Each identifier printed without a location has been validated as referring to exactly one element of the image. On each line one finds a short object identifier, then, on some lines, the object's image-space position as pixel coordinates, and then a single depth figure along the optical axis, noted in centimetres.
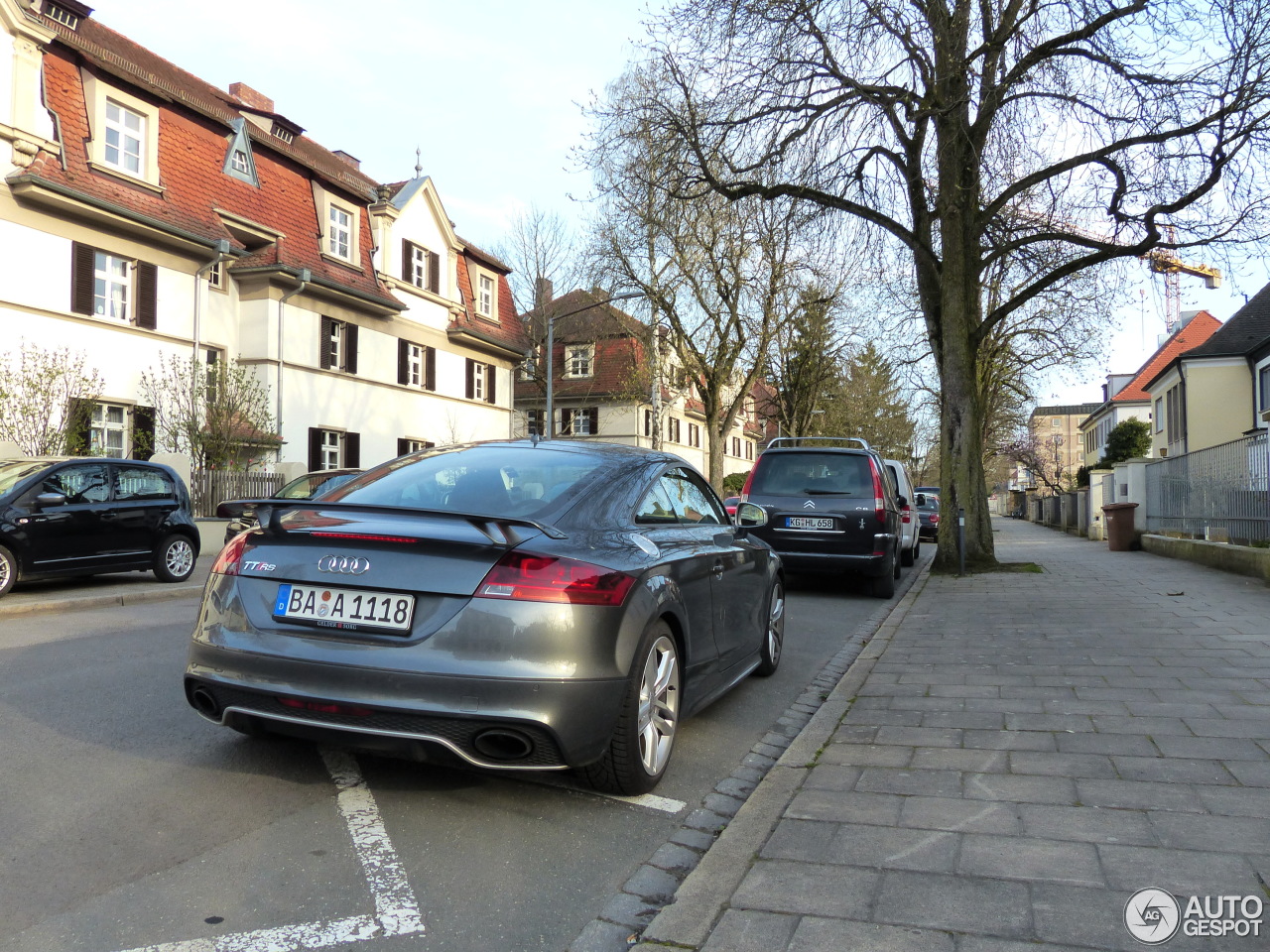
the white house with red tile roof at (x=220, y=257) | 1888
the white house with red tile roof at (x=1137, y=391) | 5881
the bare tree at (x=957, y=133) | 1278
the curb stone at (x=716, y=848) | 282
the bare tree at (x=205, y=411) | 2022
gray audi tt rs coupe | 351
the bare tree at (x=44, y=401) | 1684
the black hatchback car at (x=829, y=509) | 1160
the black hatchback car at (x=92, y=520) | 1052
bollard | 1477
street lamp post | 3043
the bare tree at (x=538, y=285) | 4525
